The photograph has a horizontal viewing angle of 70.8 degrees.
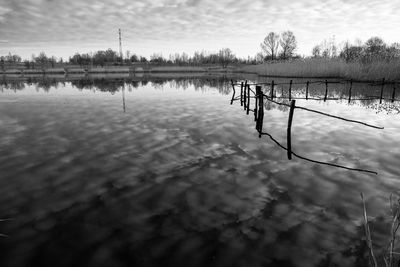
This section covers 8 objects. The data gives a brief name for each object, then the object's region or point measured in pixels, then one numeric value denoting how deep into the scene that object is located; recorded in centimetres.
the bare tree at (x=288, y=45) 11106
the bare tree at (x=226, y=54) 17331
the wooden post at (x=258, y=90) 1245
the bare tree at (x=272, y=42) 11375
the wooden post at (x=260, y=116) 1142
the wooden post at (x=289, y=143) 873
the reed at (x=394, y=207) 449
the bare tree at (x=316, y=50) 14030
